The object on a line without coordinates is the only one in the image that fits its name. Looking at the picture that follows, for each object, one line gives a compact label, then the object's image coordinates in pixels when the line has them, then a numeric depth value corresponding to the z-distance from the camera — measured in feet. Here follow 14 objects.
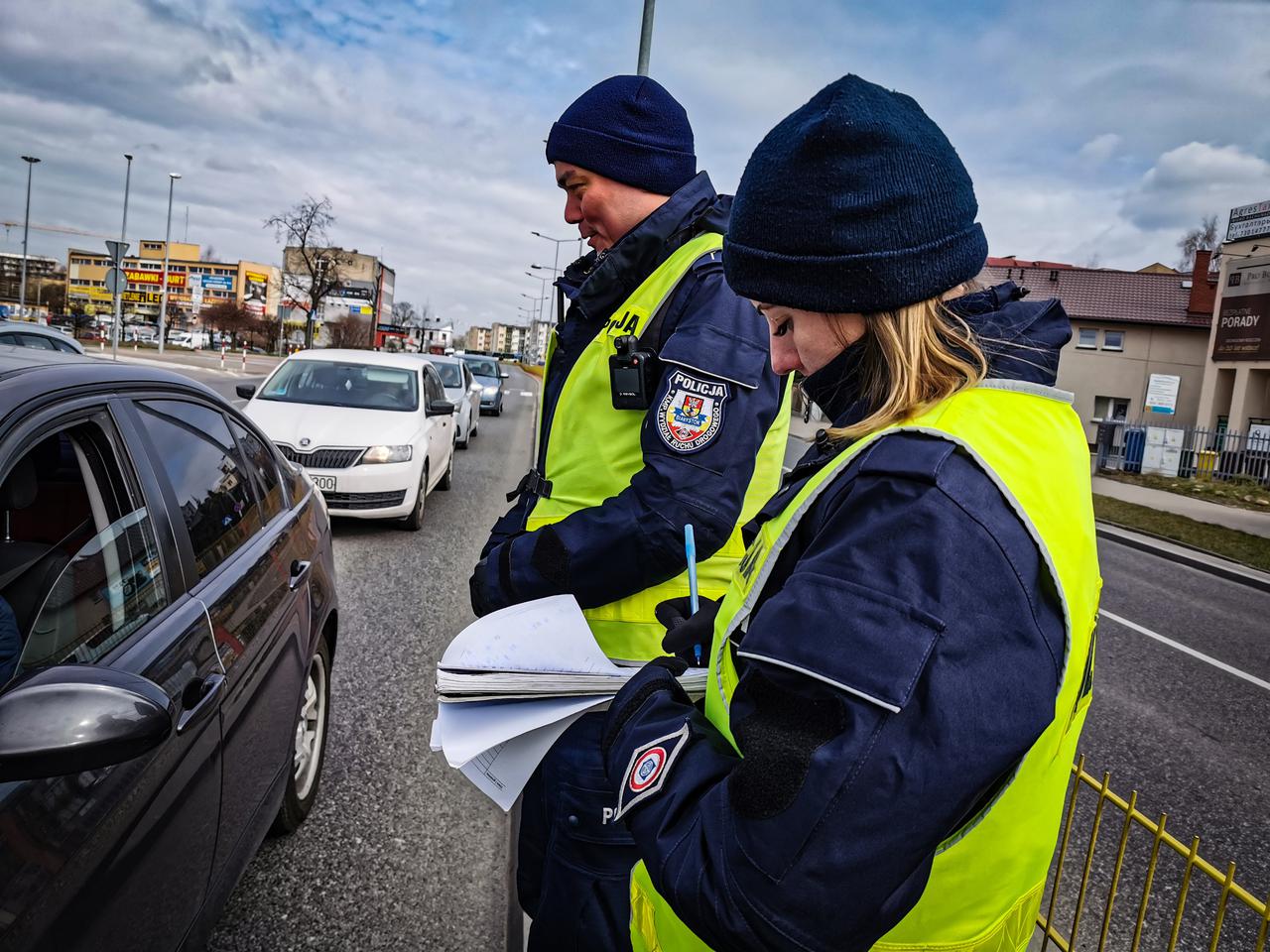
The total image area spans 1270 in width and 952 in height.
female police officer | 2.68
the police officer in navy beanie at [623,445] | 5.68
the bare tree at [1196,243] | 180.34
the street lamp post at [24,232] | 138.10
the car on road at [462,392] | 50.06
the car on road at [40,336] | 26.59
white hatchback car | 24.66
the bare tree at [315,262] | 125.98
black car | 4.32
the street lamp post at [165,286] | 134.67
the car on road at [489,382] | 79.61
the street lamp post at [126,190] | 120.16
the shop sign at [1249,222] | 97.86
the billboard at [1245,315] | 92.22
